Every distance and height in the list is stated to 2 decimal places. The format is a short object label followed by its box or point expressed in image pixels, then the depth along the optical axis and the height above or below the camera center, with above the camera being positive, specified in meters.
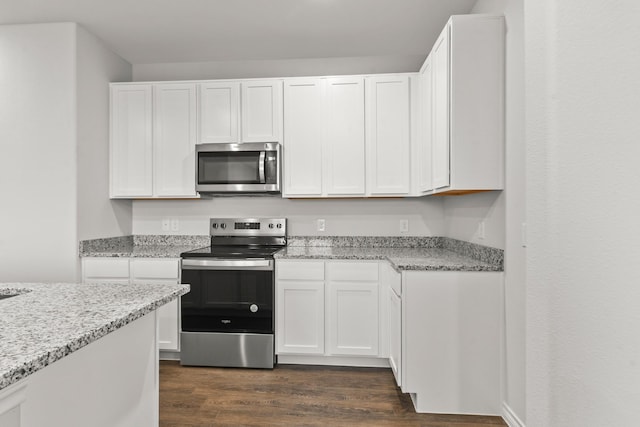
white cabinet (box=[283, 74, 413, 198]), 3.21 +0.64
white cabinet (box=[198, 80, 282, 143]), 3.31 +0.88
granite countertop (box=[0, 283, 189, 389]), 0.79 -0.29
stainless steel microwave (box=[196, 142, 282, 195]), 3.21 +0.38
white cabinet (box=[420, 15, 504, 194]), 2.22 +0.64
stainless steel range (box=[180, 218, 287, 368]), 2.99 -0.77
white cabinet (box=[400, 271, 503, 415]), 2.29 -0.78
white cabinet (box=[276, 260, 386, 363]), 2.98 -0.76
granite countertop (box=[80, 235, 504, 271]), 2.39 -0.32
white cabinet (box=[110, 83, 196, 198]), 3.38 +0.60
